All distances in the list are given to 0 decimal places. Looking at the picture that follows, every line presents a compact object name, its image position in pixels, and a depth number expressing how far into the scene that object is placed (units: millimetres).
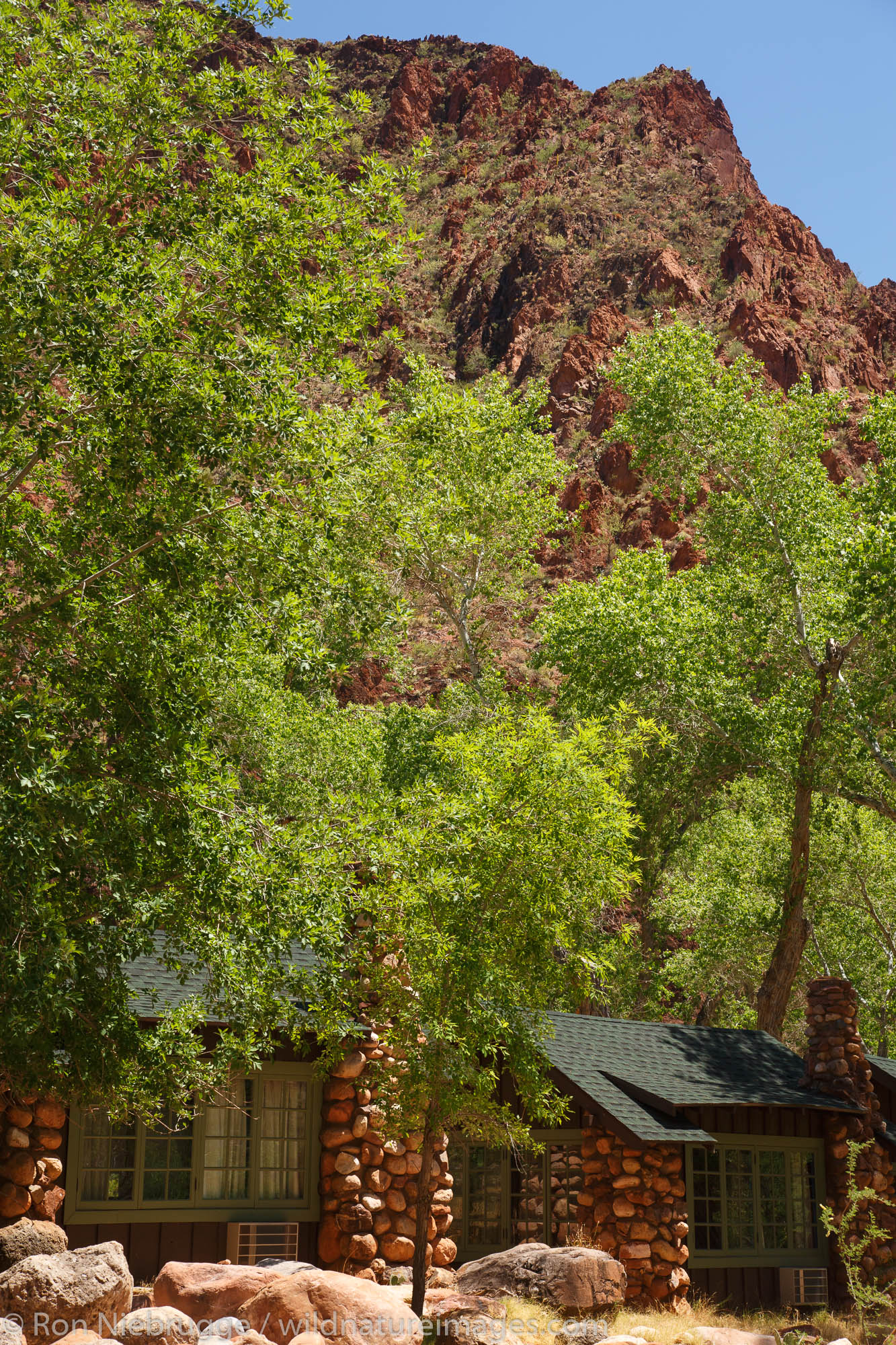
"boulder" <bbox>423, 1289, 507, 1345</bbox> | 10391
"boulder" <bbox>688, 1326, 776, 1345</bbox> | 11805
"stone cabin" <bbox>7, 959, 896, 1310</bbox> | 12641
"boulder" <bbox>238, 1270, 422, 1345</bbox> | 9953
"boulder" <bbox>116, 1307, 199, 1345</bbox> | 9117
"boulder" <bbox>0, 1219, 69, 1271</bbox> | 10523
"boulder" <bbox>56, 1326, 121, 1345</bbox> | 8805
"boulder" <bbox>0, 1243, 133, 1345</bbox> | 9344
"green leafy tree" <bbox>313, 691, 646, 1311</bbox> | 11344
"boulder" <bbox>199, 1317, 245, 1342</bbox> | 9924
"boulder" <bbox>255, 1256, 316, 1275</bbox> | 11227
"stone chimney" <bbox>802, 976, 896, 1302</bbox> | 17188
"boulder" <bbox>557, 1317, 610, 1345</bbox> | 10828
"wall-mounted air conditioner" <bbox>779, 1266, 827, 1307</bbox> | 16156
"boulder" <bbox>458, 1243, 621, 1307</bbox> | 12156
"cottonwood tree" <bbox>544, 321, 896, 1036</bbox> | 19453
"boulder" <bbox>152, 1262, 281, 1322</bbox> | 10742
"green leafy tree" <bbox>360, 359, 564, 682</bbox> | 23156
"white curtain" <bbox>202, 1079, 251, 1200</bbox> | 13258
